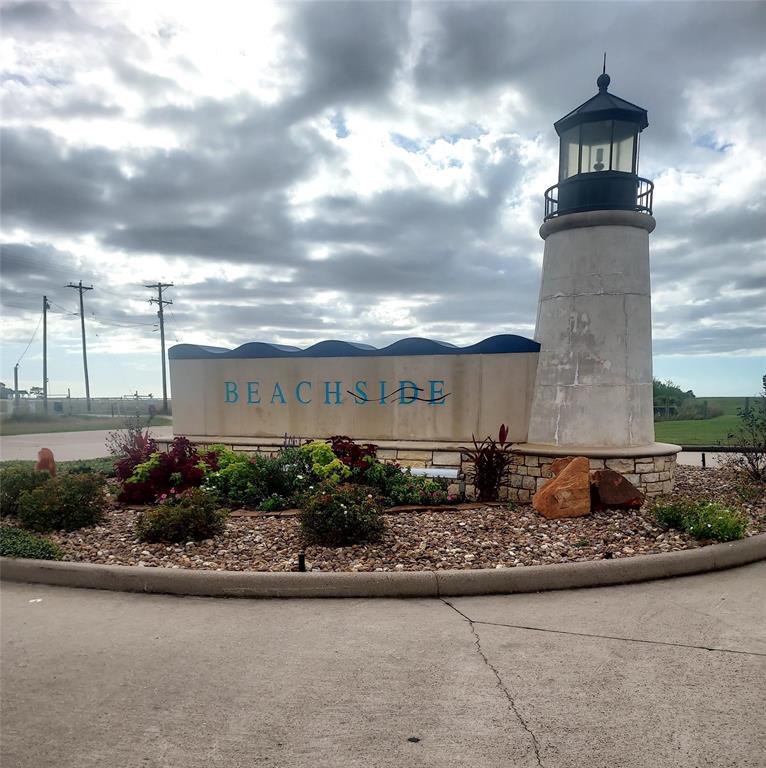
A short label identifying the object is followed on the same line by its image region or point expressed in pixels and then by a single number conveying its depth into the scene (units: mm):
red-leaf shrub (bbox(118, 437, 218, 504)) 8969
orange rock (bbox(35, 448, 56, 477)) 9791
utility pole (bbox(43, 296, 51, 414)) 42806
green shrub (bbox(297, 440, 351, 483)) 8914
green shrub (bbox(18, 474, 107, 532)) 7137
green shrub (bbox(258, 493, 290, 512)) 8289
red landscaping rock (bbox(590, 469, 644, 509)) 7887
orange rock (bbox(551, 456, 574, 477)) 8570
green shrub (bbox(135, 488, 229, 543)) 6473
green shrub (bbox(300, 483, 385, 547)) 6238
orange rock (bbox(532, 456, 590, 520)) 7660
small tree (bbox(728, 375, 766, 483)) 10484
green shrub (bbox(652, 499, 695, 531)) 6809
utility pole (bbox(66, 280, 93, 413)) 42719
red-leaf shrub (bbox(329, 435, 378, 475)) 9352
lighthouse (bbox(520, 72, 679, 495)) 9766
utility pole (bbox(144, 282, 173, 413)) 43906
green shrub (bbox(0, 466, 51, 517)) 8438
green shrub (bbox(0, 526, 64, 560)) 5961
